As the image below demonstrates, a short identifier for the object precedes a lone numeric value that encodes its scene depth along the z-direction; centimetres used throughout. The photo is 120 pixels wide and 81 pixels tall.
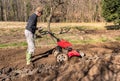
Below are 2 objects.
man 348
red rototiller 372
